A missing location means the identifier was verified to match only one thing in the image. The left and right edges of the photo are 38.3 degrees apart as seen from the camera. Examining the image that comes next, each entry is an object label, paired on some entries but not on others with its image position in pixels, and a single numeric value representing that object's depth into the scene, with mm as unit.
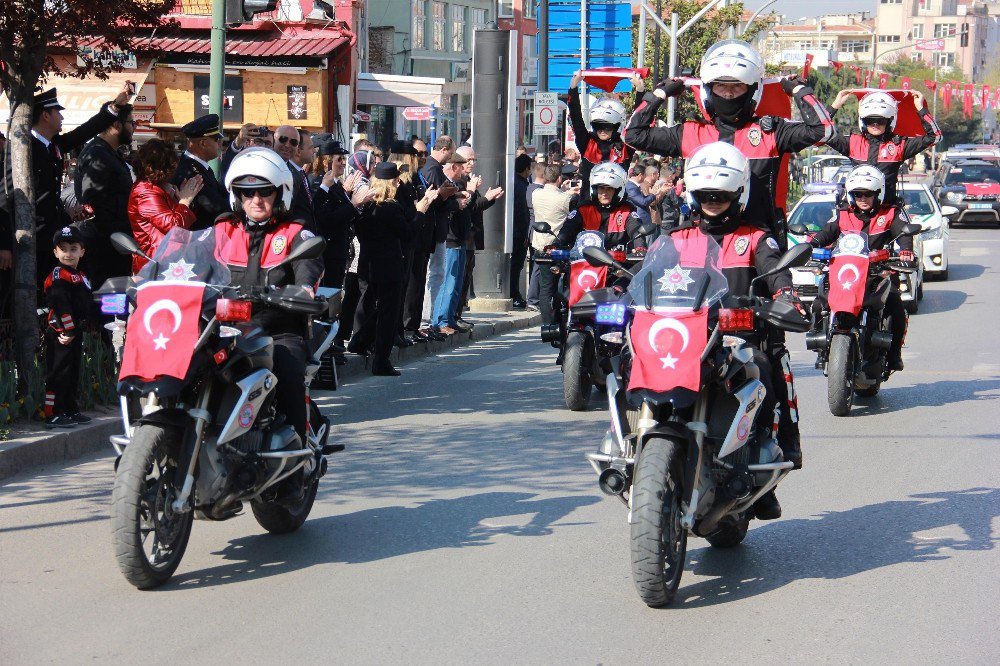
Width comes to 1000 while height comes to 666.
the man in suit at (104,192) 10117
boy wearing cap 9258
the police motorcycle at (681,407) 5691
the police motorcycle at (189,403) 5793
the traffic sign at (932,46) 152875
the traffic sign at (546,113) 22422
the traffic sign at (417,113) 32656
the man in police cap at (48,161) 10219
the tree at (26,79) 9469
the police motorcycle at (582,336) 11172
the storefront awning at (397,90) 33562
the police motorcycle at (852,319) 11336
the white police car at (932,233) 23453
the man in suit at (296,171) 9595
